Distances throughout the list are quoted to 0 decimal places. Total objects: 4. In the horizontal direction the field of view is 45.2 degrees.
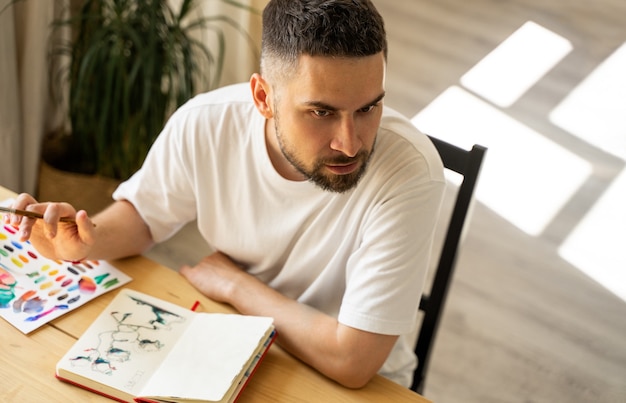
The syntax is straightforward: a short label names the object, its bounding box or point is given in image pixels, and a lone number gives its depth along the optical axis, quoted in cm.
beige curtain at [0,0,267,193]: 229
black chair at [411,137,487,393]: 144
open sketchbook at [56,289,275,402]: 118
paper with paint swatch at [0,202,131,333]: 131
